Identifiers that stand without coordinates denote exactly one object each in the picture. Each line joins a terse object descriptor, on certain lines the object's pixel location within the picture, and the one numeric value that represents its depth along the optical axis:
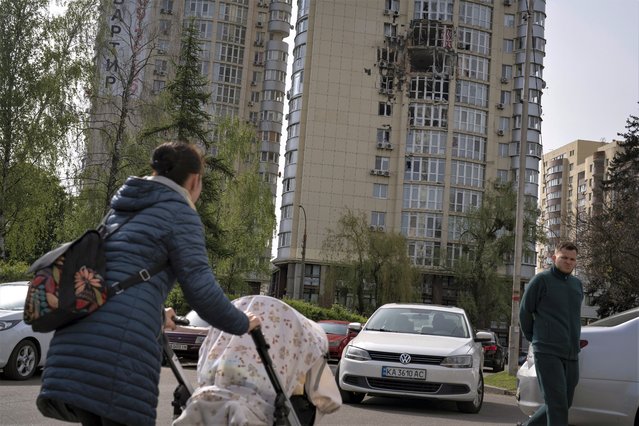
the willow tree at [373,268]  65.25
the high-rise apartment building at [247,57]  98.81
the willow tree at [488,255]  68.50
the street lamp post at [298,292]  78.24
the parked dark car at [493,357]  34.30
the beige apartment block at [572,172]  151.12
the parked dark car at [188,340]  21.22
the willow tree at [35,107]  36.41
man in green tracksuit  7.94
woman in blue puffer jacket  3.55
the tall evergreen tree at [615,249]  28.95
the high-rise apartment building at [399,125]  85.75
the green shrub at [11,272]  29.80
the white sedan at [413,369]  12.77
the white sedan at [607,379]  9.01
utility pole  25.08
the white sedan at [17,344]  13.65
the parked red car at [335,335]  32.16
